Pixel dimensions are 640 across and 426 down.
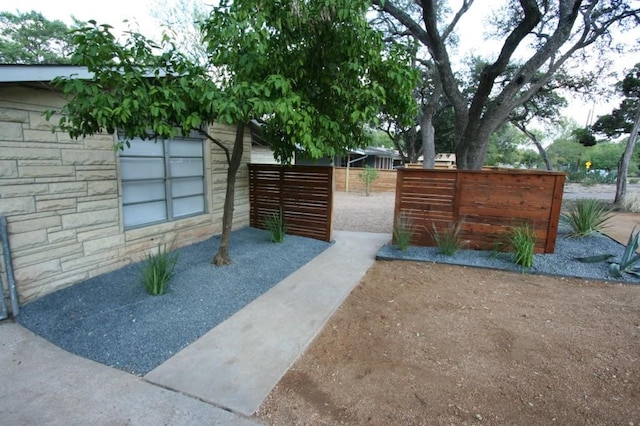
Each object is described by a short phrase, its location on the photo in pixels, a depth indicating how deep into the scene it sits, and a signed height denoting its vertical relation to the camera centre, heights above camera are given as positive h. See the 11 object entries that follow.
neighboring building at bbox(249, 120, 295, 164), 10.71 +0.13
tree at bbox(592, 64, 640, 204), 11.00 +1.90
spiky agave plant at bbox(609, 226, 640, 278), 4.51 -1.37
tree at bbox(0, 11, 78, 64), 20.25 +7.66
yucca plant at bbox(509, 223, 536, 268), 4.81 -1.19
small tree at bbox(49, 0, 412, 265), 2.85 +0.84
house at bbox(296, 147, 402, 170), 23.14 +0.20
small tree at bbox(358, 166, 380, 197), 16.22 -0.74
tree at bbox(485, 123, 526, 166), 33.22 +1.73
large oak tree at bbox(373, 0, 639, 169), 6.77 +2.53
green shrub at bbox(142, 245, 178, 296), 3.57 -1.36
